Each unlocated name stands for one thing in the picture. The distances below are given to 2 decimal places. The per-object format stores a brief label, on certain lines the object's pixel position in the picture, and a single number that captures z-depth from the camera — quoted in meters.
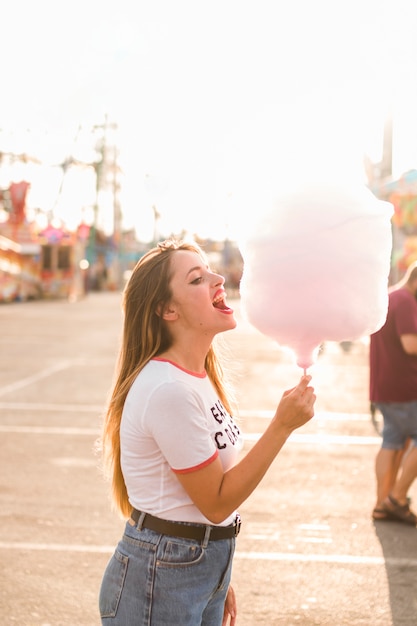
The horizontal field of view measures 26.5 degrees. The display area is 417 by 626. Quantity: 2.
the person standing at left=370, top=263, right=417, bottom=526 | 5.62
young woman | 2.27
